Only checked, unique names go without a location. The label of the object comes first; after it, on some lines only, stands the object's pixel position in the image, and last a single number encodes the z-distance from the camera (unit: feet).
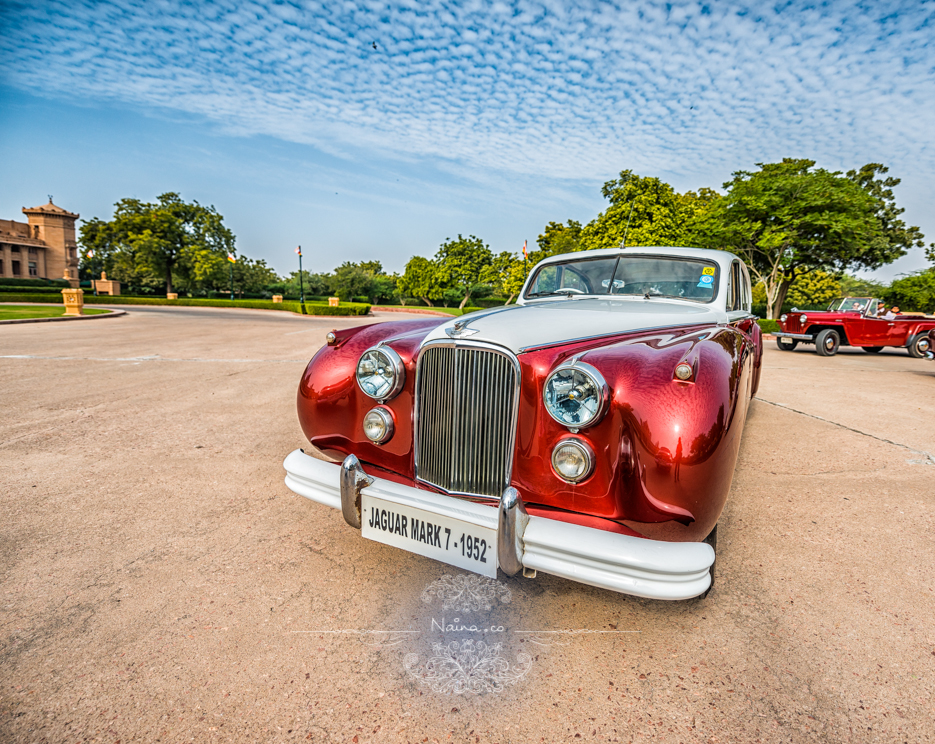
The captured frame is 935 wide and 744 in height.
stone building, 201.77
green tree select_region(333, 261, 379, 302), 183.93
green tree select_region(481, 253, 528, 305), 160.99
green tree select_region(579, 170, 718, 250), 73.15
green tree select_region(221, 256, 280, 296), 159.43
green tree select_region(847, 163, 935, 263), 84.17
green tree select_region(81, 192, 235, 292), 155.12
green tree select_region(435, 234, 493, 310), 173.27
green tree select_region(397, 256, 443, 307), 175.32
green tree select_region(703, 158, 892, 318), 67.05
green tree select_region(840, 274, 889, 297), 249.34
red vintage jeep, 39.19
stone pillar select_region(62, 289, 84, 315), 58.18
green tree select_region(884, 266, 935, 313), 104.12
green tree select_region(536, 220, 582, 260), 128.06
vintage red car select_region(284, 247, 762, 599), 5.79
